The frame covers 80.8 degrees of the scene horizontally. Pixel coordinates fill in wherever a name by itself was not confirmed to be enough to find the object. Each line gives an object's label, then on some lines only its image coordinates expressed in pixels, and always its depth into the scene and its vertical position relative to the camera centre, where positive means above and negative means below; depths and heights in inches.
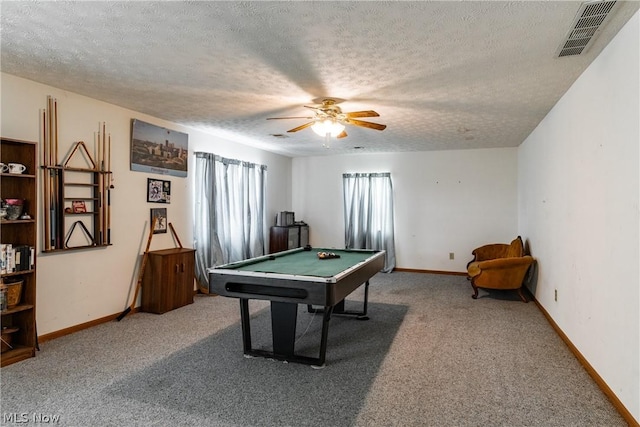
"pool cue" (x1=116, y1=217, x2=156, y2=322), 167.4 -28.1
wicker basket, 116.8 -25.4
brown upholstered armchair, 191.5 -32.1
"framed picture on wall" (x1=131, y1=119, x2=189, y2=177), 172.1 +30.8
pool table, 107.3 -22.7
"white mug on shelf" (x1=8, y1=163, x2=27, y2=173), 116.4 +14.0
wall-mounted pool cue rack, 136.1 +7.9
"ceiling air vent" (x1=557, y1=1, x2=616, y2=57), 78.7 +43.1
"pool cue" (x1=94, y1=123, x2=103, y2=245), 154.4 +7.5
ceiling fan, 145.3 +36.2
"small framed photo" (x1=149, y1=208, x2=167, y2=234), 181.6 -3.4
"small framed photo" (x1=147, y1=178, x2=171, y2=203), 180.2 +10.6
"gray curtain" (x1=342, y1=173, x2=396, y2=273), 283.9 -0.8
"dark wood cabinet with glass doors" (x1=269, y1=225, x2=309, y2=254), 271.7 -19.1
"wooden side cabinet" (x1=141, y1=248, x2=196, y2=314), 171.0 -32.1
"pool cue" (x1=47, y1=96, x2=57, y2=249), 136.1 +9.9
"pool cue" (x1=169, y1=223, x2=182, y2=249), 192.0 -11.2
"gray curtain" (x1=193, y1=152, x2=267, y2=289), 210.1 +0.7
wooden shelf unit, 120.3 -6.1
